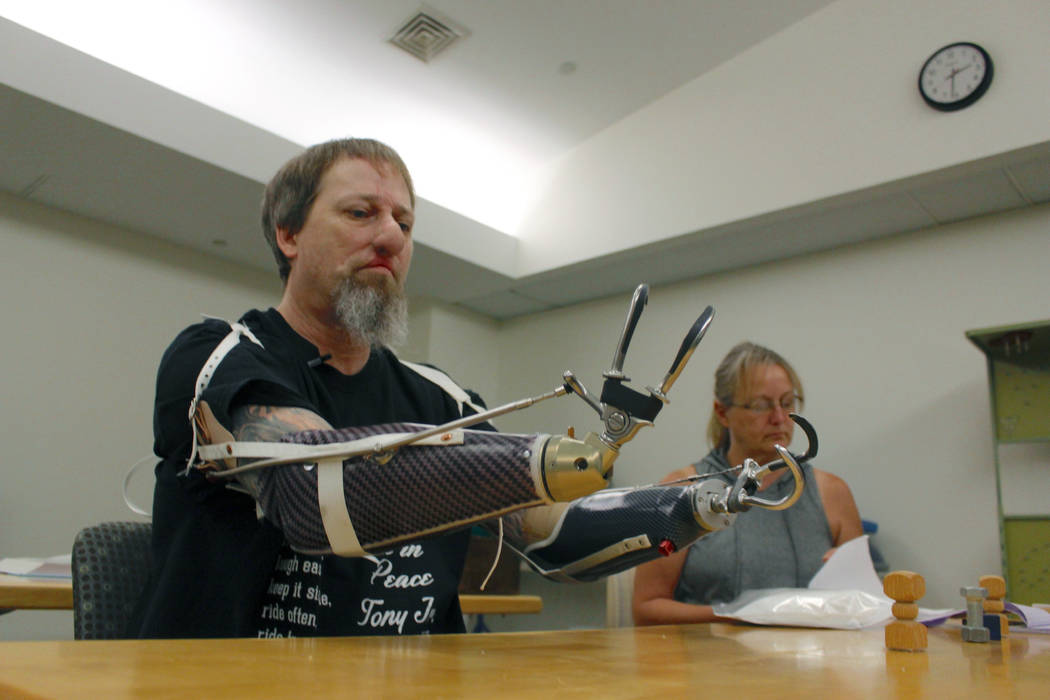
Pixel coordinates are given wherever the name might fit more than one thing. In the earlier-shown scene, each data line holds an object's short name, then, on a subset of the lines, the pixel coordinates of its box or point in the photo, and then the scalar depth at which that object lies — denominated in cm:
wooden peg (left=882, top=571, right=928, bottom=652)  90
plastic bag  122
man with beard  91
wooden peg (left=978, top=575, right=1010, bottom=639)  108
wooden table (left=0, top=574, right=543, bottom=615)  141
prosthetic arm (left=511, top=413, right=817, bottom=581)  80
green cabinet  255
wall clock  259
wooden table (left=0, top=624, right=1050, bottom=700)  47
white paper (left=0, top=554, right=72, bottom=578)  169
